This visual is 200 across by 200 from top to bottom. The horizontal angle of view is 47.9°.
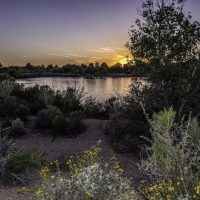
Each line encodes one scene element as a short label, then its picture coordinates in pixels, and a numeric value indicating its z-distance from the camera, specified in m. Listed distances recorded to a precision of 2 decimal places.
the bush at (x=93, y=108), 8.14
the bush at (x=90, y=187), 2.90
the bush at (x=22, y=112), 7.36
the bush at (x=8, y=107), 7.42
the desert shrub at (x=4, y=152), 4.61
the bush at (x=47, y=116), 7.00
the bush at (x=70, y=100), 8.11
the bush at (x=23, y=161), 4.74
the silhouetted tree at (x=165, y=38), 6.50
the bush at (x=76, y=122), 6.76
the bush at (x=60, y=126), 6.73
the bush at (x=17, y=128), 6.62
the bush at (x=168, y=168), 2.90
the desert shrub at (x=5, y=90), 8.56
